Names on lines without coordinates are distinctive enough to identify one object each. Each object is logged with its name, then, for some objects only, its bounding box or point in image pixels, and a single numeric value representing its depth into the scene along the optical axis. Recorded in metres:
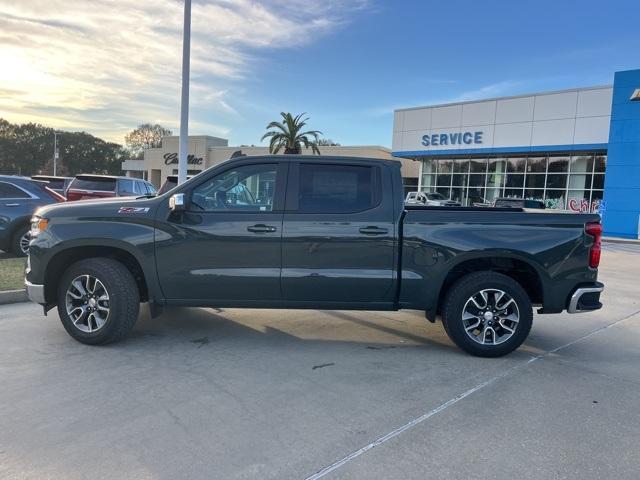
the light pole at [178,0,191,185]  12.43
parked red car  13.30
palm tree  43.38
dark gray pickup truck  5.11
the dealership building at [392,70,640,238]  25.64
